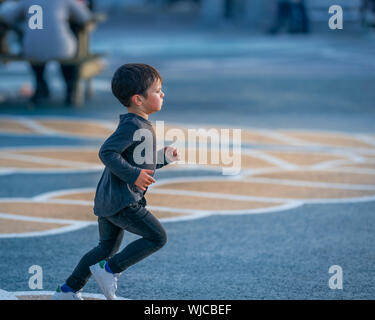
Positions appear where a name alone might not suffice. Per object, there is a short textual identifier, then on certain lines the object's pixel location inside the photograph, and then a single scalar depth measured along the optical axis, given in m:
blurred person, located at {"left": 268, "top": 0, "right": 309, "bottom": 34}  34.59
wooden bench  14.11
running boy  4.37
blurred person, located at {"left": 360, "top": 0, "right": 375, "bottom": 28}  37.06
